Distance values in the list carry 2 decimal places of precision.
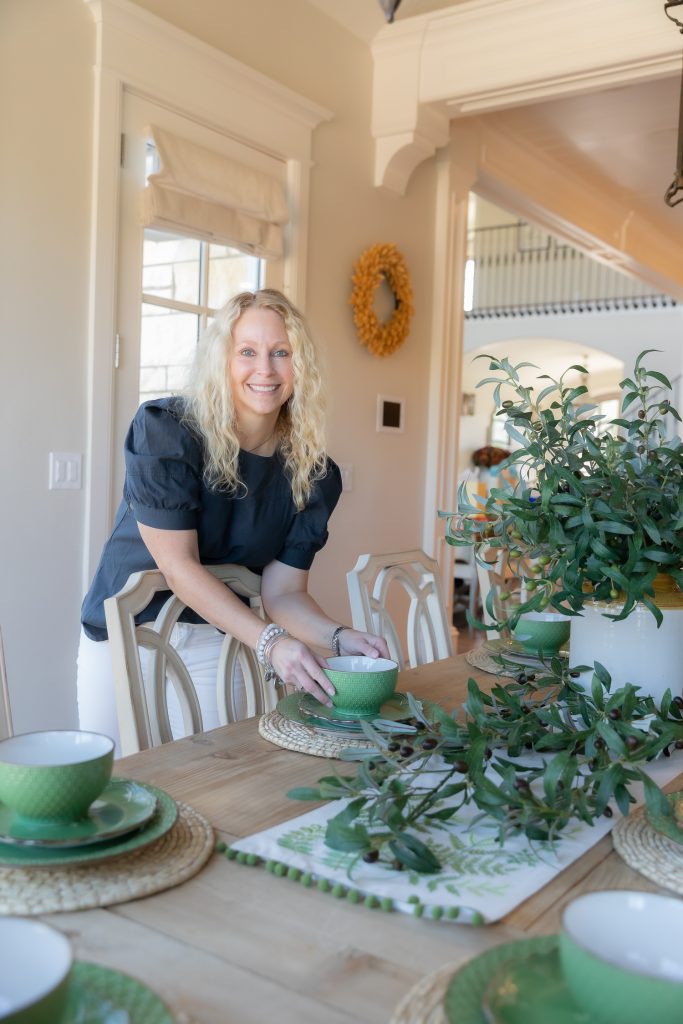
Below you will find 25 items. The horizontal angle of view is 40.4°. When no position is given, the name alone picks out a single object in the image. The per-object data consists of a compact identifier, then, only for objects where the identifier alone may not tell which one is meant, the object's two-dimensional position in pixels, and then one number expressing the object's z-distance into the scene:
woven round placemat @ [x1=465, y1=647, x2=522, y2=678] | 1.75
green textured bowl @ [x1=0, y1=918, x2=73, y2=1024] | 0.49
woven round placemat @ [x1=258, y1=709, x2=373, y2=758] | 1.23
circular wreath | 4.00
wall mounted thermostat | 4.22
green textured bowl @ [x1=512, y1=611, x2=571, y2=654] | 1.82
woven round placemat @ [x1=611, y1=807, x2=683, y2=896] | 0.86
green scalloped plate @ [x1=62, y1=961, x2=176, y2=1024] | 0.56
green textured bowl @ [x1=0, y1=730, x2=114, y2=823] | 0.82
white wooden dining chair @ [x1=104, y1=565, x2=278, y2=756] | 1.45
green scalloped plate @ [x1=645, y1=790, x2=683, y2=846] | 0.91
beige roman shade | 3.04
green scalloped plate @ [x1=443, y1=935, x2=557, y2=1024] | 0.57
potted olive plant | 1.23
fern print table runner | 0.80
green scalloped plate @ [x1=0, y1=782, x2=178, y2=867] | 0.79
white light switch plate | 2.79
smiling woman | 1.71
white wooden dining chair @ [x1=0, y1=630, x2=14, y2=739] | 1.30
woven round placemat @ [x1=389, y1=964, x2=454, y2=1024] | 0.61
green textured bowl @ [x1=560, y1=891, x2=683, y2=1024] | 0.51
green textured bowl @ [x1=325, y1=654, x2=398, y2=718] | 1.28
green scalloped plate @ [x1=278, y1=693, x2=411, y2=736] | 1.28
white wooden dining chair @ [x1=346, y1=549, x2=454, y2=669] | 2.18
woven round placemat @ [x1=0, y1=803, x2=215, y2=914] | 0.76
